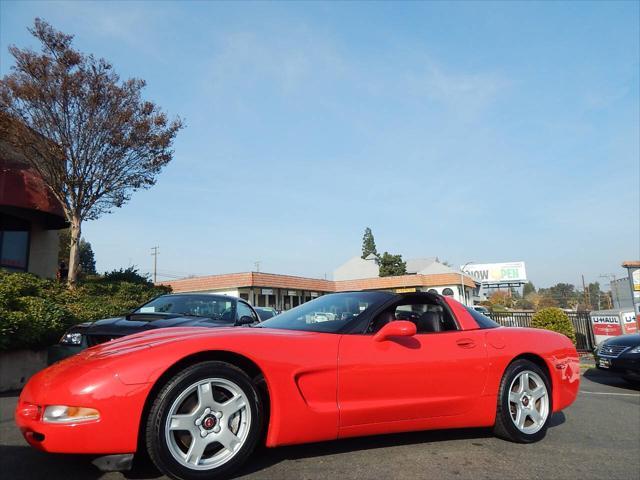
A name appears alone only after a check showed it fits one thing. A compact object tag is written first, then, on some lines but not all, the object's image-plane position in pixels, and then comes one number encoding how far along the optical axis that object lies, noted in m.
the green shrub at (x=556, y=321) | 14.73
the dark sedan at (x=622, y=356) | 8.02
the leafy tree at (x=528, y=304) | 92.56
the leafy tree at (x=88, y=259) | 53.20
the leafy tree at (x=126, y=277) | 13.60
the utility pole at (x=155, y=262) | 62.03
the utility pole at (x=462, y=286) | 43.00
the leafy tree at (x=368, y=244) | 84.97
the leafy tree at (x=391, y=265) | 62.31
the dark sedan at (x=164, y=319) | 4.94
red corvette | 2.38
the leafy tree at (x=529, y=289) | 148.80
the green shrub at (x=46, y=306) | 6.48
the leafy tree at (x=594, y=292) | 106.88
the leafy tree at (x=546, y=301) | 84.31
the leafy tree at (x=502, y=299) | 83.42
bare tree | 11.09
